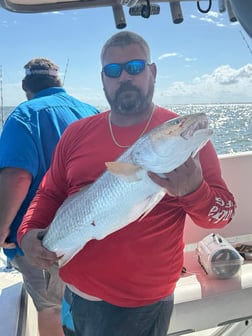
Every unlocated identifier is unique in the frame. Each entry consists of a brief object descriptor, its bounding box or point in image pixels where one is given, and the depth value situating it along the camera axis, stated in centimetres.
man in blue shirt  171
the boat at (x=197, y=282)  163
